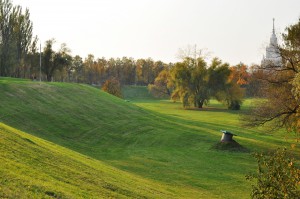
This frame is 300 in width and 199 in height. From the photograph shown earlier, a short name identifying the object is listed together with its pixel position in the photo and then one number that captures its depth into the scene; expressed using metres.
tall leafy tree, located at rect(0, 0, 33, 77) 69.06
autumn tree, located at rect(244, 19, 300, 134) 31.88
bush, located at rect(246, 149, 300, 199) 10.49
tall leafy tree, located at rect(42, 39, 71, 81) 80.00
